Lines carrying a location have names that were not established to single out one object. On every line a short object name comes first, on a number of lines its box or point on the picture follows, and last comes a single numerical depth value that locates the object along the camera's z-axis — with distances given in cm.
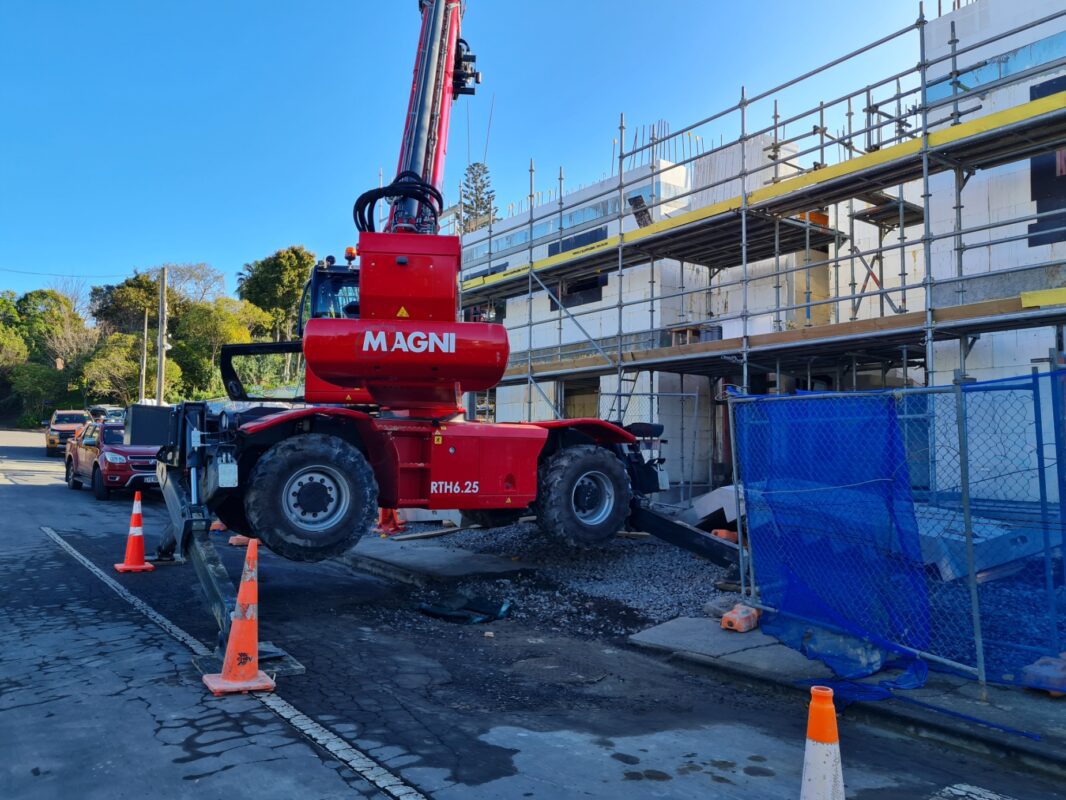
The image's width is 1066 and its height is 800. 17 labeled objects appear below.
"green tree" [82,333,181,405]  4028
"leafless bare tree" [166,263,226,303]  4628
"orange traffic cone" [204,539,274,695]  460
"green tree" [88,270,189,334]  4550
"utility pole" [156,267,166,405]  2897
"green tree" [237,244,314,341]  4031
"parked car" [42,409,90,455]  3139
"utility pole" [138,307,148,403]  3779
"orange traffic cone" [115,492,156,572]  857
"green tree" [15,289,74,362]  4759
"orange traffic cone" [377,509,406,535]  1187
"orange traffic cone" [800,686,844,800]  259
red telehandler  652
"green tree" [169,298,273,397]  3759
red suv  1589
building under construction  954
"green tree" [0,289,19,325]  5306
